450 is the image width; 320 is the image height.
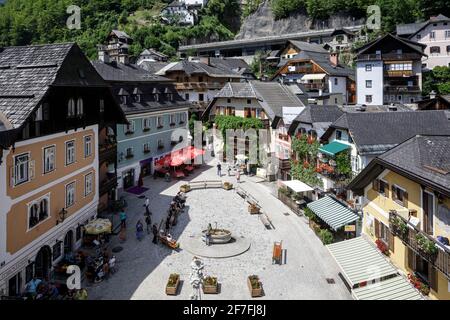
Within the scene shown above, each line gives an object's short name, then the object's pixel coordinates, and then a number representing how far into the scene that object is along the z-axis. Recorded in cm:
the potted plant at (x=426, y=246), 1362
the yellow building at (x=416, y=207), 1395
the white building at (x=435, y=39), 6456
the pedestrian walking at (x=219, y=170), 4289
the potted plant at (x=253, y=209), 3095
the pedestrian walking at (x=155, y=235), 2498
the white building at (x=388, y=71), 5356
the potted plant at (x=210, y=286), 1883
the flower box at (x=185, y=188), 3662
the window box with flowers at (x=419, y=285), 1550
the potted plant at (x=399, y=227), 1580
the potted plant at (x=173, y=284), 1850
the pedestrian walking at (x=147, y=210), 2861
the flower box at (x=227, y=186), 3797
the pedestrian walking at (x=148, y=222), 2719
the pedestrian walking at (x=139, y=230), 2561
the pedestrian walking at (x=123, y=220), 2687
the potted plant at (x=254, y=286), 1862
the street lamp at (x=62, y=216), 2158
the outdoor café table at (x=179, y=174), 4112
